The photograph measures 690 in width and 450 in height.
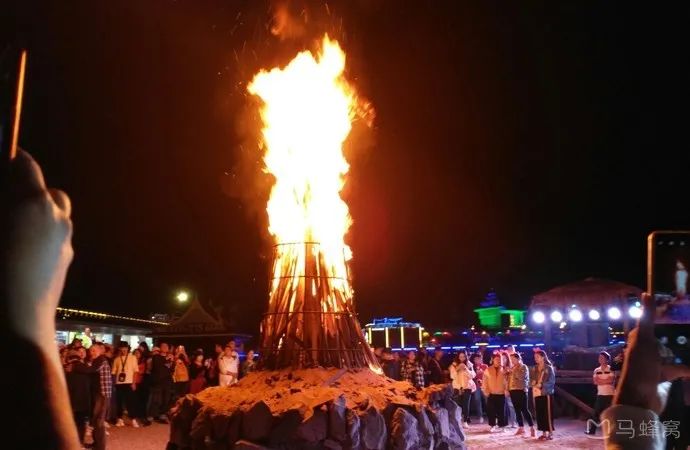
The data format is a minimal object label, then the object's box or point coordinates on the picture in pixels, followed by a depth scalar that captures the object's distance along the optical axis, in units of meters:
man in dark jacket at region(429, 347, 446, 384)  17.48
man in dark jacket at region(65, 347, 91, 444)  10.18
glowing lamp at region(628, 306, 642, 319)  18.84
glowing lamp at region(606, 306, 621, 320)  19.12
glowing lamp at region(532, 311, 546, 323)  20.42
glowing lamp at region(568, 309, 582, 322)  19.72
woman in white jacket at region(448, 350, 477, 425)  16.88
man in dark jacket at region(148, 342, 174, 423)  16.12
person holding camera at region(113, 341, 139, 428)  15.55
